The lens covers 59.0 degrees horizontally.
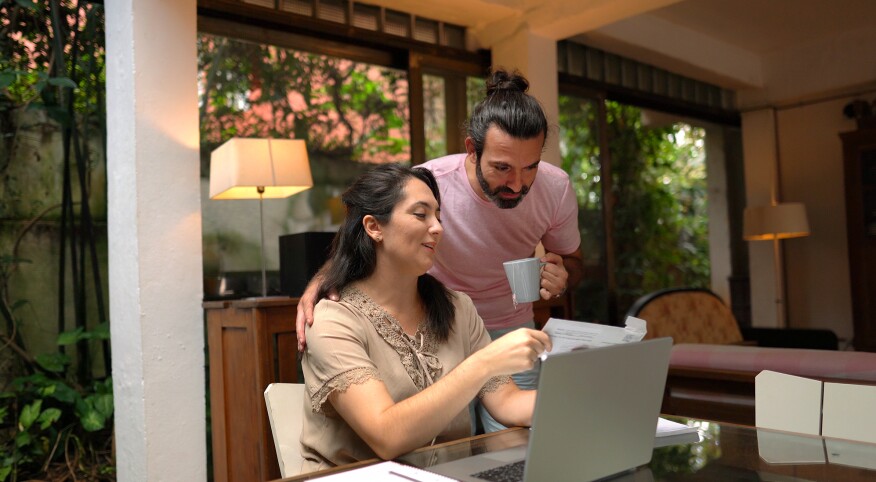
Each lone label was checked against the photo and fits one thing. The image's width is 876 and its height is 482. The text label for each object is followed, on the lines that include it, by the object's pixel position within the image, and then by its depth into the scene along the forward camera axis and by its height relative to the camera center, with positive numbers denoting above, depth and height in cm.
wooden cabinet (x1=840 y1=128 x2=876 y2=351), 583 +12
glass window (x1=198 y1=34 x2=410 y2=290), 459 +97
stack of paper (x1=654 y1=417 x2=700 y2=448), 147 -36
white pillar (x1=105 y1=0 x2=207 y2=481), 276 +12
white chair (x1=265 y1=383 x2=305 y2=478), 163 -33
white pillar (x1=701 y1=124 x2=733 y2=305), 718 +31
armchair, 461 -45
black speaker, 297 +3
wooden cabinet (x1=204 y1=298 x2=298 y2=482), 283 -39
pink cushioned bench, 222 -38
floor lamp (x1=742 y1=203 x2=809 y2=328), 600 +20
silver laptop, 106 -24
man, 199 +14
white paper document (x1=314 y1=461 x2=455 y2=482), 120 -34
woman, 138 -17
